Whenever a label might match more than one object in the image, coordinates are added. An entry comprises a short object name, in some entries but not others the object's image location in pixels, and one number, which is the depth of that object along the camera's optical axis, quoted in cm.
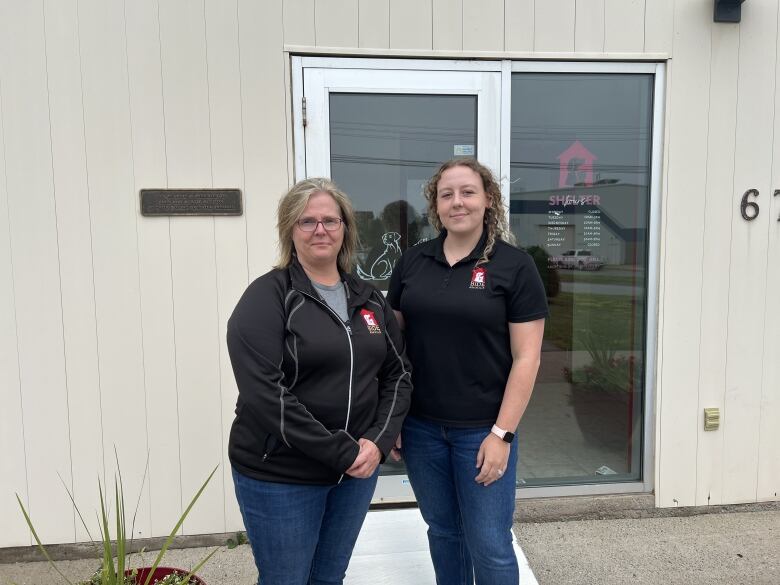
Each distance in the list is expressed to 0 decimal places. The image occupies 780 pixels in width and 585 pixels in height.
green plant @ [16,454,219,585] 168
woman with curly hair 175
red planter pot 186
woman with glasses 150
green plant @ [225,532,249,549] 287
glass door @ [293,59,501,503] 281
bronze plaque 270
